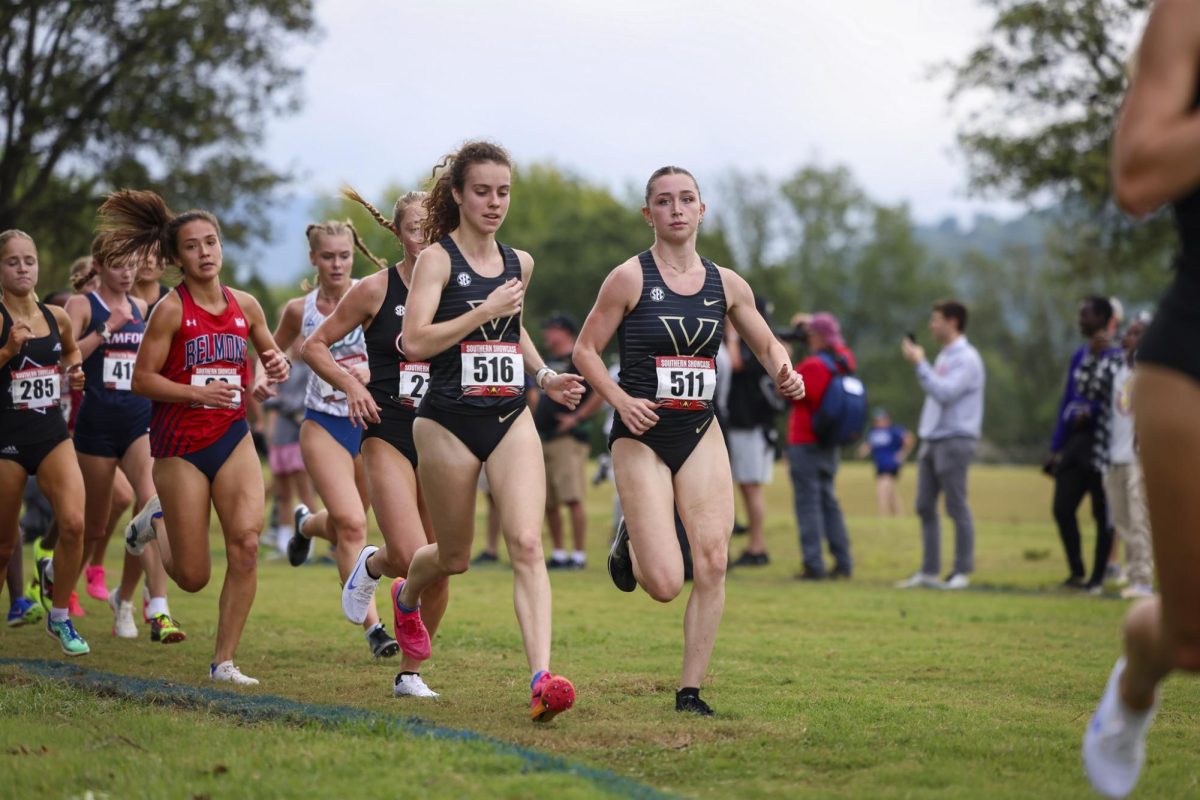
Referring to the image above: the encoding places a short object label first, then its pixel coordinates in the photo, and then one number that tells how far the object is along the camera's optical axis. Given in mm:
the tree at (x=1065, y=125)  29391
